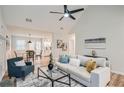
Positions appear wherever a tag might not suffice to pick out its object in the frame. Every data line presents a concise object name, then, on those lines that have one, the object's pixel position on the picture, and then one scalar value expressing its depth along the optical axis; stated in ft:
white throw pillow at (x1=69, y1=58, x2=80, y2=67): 4.96
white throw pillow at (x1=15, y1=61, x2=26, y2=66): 7.39
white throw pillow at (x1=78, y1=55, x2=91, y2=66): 4.81
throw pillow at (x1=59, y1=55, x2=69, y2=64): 5.65
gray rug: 4.41
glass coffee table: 4.79
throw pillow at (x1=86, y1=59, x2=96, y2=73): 4.67
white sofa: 4.25
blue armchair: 6.20
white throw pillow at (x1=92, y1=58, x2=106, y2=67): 4.49
